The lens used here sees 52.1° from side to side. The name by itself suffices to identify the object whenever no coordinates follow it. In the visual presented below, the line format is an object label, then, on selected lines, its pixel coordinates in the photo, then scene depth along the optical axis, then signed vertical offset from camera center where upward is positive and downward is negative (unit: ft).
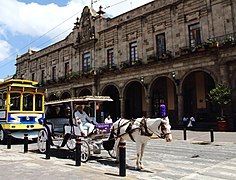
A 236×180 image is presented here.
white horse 21.16 -1.70
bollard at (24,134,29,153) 33.30 -3.99
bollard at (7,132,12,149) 38.03 -4.42
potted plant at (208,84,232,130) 54.75 +3.36
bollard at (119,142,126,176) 20.57 -4.04
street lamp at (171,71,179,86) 67.90 +9.71
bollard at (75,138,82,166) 24.82 -4.16
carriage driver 27.66 -0.68
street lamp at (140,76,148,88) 74.89 +9.76
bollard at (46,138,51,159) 28.76 -4.47
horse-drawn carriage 27.66 -1.84
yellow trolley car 41.37 +0.91
